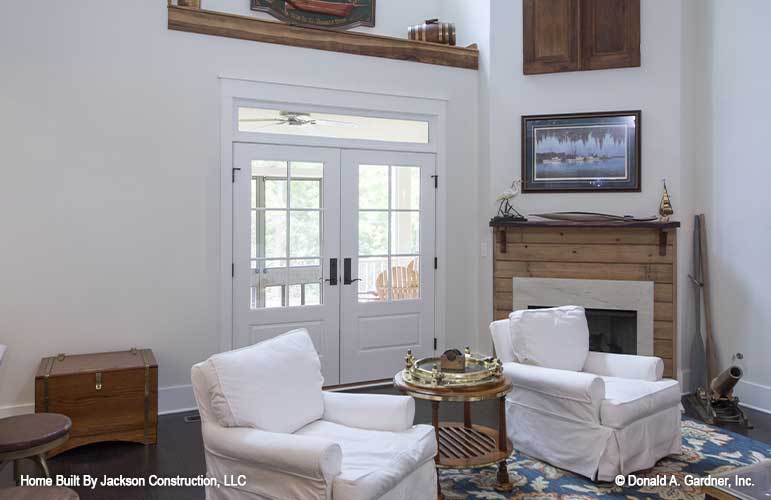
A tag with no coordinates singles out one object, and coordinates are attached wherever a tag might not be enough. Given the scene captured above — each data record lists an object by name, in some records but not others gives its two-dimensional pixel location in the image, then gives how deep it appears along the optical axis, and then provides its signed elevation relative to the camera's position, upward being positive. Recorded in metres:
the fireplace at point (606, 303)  4.85 -0.53
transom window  4.84 +0.87
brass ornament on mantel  4.70 +0.20
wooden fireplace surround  4.79 -0.17
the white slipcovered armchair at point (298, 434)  2.34 -0.81
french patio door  4.82 -0.14
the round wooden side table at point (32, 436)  2.57 -0.82
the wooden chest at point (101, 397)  3.66 -0.95
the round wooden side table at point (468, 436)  3.00 -1.10
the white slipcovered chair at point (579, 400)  3.28 -0.88
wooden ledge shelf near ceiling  4.55 +1.52
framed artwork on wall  4.98 +0.66
